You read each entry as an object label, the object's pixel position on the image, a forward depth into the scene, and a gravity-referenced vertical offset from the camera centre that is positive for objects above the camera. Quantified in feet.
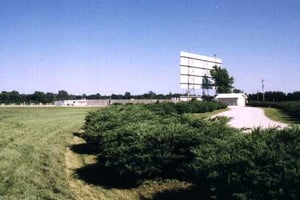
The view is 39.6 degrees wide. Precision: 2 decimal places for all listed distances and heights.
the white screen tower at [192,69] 205.77 +15.95
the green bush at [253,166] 18.88 -3.34
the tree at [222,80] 299.23 +15.48
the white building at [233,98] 300.20 +1.54
